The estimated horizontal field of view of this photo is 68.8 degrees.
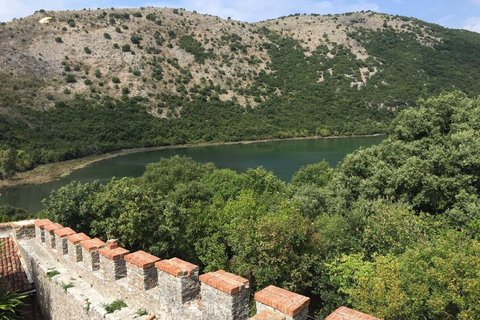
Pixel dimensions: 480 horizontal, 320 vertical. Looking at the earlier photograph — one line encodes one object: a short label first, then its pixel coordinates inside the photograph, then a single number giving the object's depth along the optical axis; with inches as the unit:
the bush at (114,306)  233.7
